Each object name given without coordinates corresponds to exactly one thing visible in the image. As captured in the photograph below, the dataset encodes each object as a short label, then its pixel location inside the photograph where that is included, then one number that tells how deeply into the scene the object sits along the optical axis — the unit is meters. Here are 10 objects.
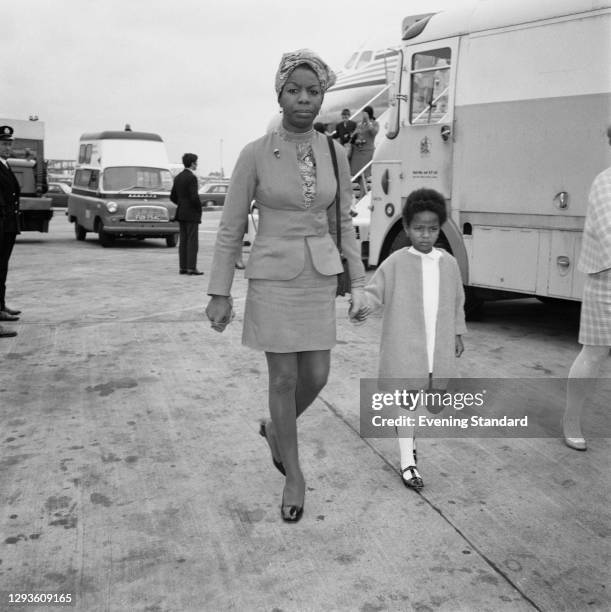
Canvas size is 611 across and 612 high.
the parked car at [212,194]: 36.12
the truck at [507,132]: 6.51
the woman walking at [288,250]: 3.28
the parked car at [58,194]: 34.66
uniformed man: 7.22
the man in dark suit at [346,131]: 15.19
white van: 16.73
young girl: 3.68
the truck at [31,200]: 16.09
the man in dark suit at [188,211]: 11.73
